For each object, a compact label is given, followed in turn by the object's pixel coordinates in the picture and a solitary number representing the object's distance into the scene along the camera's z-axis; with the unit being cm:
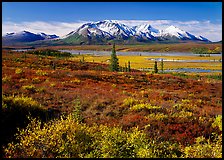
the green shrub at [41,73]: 2806
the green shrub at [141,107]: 1386
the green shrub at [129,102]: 1472
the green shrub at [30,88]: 1731
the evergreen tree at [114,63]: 6675
